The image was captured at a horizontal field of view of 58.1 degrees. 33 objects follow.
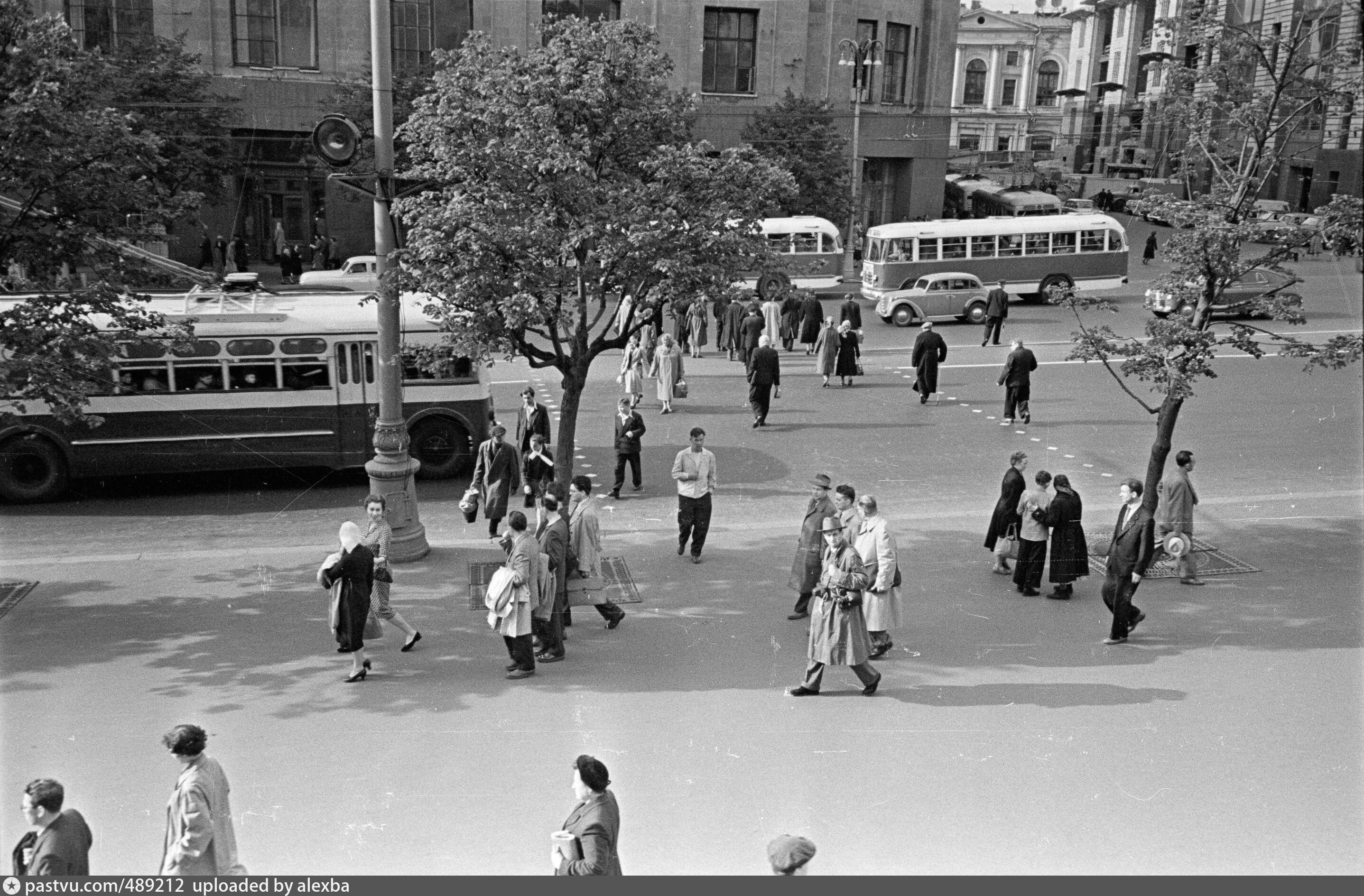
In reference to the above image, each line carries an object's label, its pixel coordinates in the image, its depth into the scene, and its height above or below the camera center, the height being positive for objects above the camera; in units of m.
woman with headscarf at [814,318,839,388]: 23.77 -3.58
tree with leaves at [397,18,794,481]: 11.70 -0.40
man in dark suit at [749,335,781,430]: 19.64 -3.42
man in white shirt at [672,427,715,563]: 13.12 -3.44
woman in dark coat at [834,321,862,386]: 23.55 -3.55
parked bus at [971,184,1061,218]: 52.72 -1.41
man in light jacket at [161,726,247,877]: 6.07 -3.30
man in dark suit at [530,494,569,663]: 10.58 -3.53
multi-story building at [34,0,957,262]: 41.75 +3.23
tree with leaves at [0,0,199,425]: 10.99 -0.70
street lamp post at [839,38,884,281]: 43.78 +3.52
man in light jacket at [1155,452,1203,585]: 12.88 -3.43
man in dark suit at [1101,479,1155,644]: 10.91 -3.36
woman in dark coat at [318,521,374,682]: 9.85 -3.45
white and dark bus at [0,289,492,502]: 15.98 -3.40
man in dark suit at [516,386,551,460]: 15.58 -3.35
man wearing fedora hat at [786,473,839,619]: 11.46 -3.49
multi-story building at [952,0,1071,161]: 105.06 +7.95
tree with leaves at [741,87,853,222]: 43.03 +0.45
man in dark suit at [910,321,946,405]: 21.88 -3.35
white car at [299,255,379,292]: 23.75 -3.16
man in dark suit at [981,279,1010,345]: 27.69 -3.05
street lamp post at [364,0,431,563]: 12.48 -2.38
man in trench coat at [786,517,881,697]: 9.49 -3.42
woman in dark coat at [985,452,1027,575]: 12.84 -3.41
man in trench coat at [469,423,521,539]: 14.02 -3.64
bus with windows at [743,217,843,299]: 37.53 -2.53
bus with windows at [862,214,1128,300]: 35.25 -2.28
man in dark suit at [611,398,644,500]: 15.95 -3.56
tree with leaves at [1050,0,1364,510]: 11.80 -0.03
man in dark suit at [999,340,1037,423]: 19.83 -3.27
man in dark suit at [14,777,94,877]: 5.76 -3.26
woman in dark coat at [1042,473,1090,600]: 12.11 -3.55
